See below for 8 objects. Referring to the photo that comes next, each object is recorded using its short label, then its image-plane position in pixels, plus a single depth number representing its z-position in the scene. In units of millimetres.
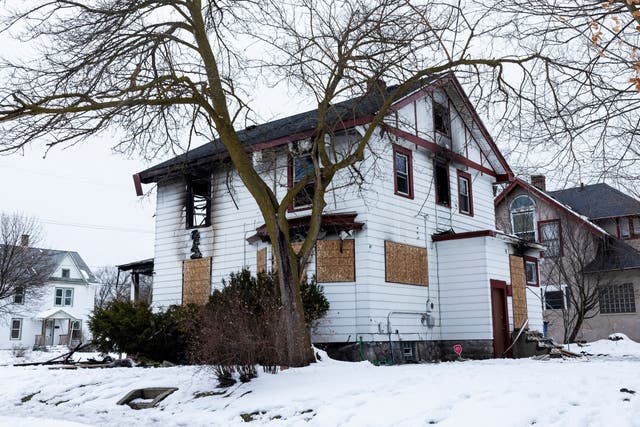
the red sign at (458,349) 17641
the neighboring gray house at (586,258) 28328
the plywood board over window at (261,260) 18328
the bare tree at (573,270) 27703
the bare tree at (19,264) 34906
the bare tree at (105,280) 65769
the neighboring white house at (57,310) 46781
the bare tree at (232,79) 11734
